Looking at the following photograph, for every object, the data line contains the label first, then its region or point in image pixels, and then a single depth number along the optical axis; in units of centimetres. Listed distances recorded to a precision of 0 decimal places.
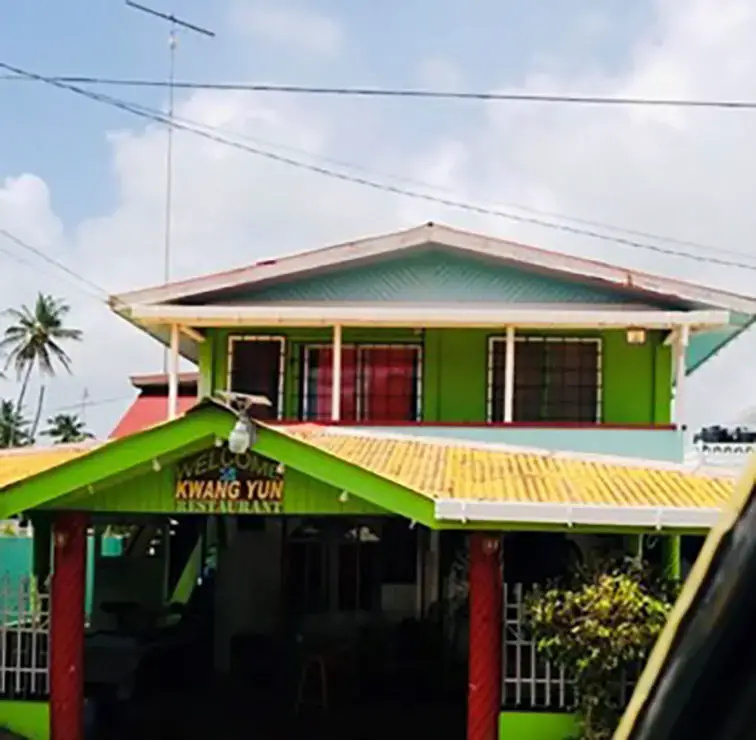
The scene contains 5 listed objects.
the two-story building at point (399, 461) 1041
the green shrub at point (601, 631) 1011
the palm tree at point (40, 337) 5962
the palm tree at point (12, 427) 5871
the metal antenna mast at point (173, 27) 1529
